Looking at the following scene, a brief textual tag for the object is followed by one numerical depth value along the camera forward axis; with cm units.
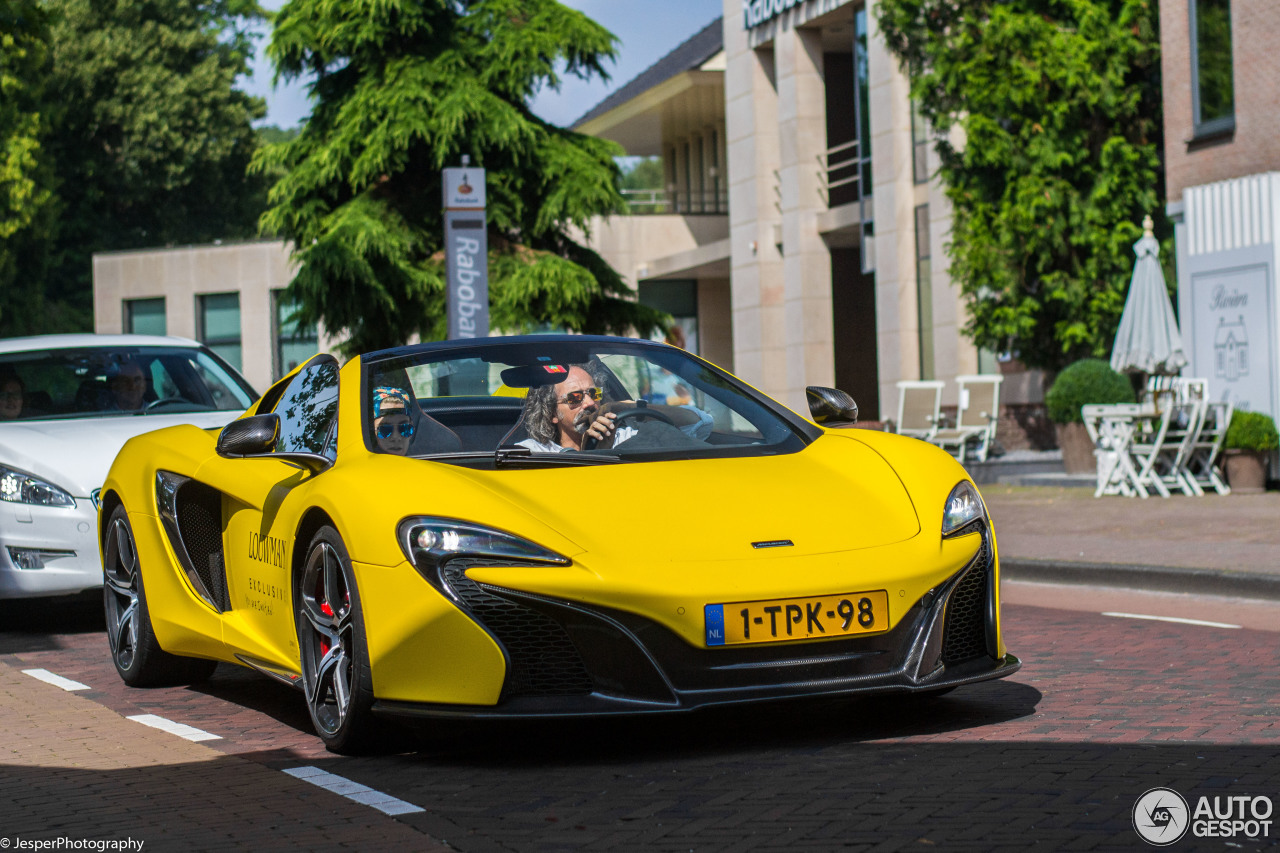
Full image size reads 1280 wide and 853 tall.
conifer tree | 2555
